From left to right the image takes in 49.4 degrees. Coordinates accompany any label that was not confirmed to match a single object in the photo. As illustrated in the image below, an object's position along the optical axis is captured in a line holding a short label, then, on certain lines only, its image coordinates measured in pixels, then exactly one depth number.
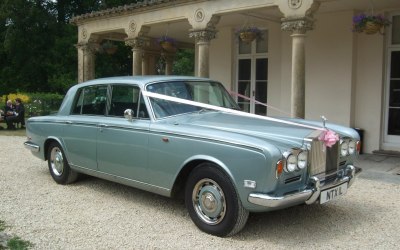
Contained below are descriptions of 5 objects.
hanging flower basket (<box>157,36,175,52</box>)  13.15
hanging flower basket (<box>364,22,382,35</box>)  8.69
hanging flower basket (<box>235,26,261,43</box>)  10.62
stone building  9.58
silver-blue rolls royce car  4.26
